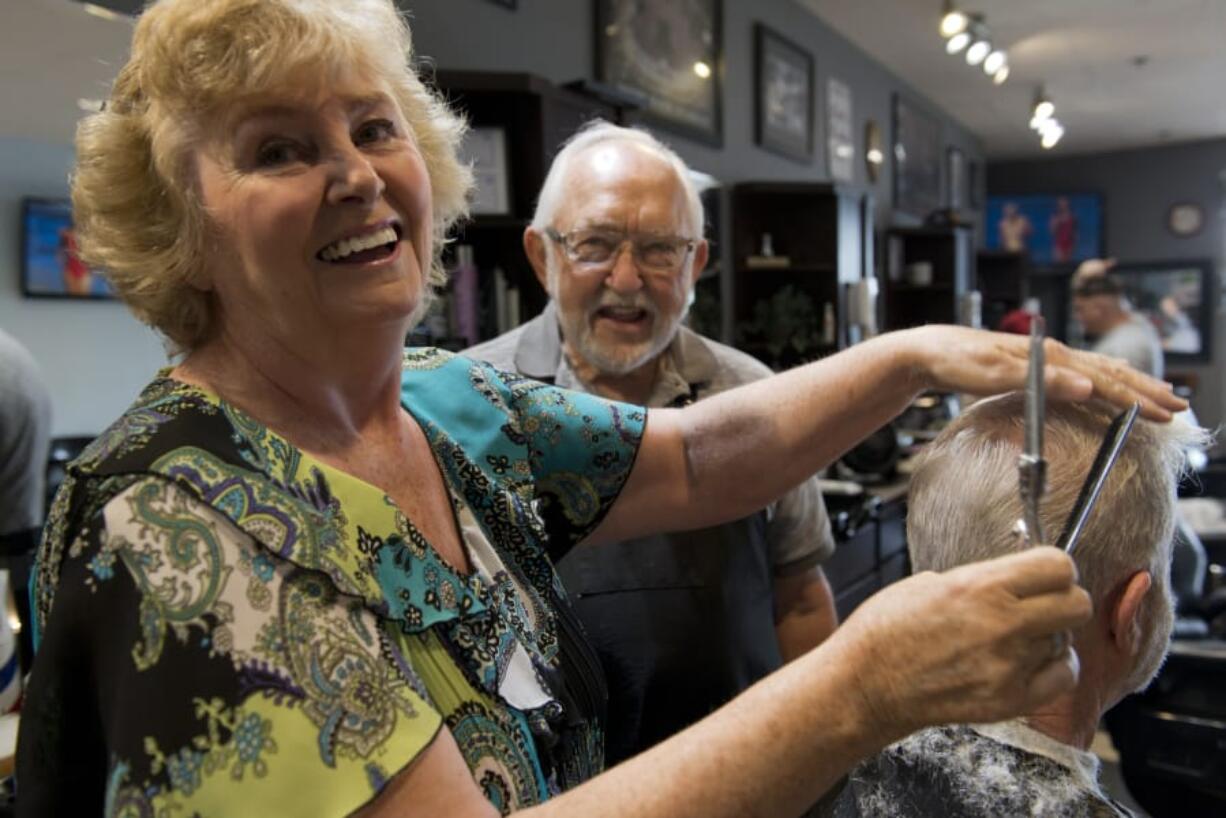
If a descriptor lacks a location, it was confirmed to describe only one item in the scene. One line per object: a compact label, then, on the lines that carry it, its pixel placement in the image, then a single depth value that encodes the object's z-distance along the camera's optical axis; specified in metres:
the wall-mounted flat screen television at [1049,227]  10.37
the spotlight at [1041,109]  7.25
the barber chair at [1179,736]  2.11
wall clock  9.95
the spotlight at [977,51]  5.56
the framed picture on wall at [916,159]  7.52
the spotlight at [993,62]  5.88
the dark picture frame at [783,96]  5.23
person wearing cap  4.45
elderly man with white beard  1.52
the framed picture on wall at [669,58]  3.98
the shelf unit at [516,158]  2.84
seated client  1.09
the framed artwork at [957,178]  8.96
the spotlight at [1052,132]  7.74
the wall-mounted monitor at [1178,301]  9.92
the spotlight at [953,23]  5.25
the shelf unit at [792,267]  4.85
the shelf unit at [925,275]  7.15
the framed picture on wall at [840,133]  6.25
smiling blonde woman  0.68
